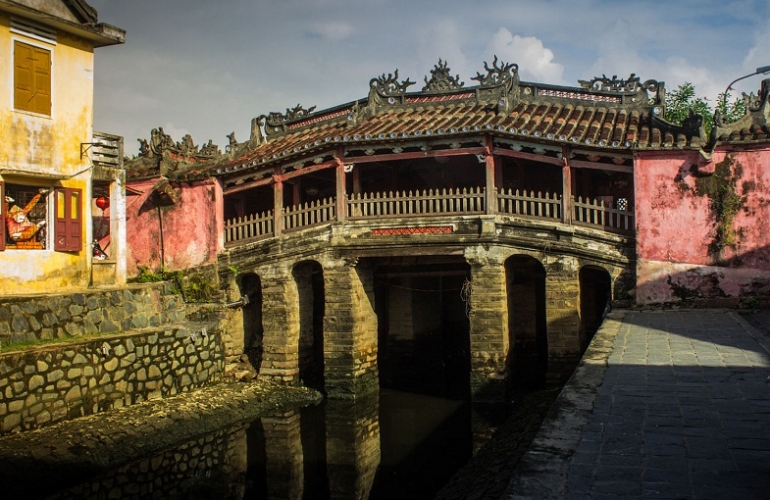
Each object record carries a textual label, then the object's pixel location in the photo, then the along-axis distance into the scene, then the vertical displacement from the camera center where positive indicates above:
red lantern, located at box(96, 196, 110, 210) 16.30 +1.87
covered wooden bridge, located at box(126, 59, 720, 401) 14.34 +0.94
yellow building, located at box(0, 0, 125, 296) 13.09 +2.63
